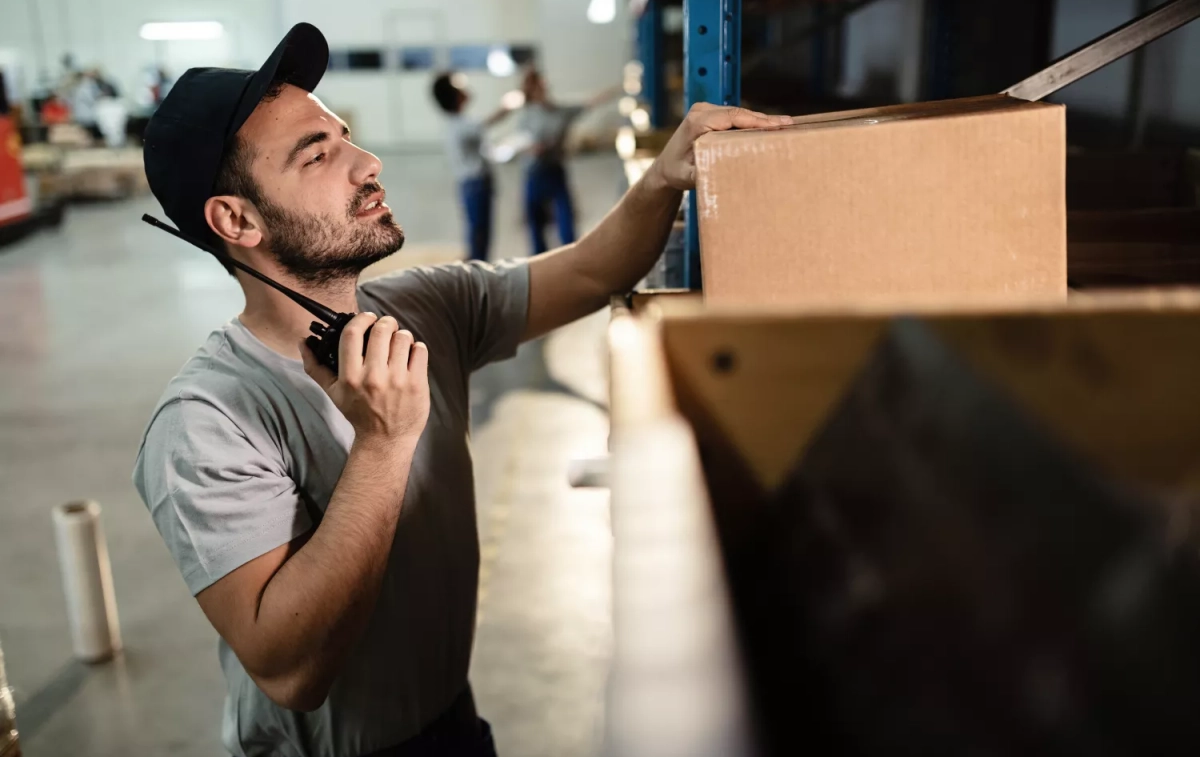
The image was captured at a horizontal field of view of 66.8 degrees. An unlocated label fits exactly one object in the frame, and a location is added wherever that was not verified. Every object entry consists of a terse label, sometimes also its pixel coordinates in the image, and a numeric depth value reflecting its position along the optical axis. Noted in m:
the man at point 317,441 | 1.39
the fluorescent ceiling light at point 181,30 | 20.55
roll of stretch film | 3.43
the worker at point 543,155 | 8.49
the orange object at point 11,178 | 11.51
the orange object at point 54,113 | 17.19
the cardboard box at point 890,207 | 1.08
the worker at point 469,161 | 8.09
